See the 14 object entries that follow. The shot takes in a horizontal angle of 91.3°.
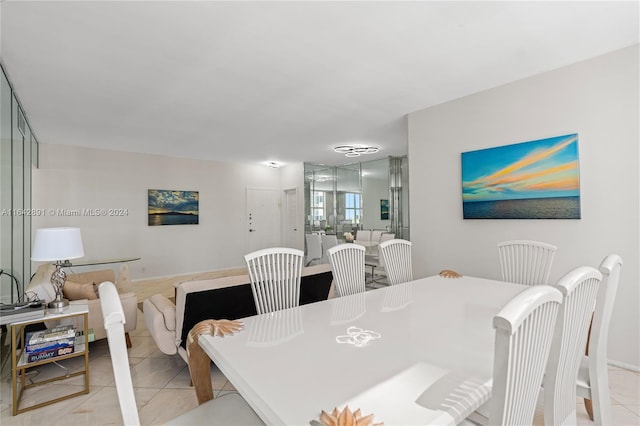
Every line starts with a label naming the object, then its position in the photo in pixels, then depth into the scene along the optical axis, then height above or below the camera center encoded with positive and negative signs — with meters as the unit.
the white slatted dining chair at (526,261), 2.32 -0.37
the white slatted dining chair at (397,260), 2.55 -0.38
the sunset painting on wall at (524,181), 2.74 +0.32
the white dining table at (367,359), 0.87 -0.52
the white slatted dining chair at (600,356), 1.31 -0.66
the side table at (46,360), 2.06 -0.99
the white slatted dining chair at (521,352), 0.70 -0.34
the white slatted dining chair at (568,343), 0.96 -0.44
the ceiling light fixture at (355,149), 5.79 +1.25
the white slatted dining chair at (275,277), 1.90 -0.38
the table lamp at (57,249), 2.33 -0.23
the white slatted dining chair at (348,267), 2.20 -0.38
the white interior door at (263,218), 7.78 -0.05
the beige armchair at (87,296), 2.62 -0.70
